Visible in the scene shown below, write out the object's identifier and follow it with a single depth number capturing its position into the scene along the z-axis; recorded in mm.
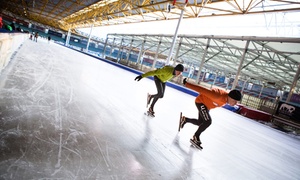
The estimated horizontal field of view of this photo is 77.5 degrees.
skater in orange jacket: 2791
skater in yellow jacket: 3895
